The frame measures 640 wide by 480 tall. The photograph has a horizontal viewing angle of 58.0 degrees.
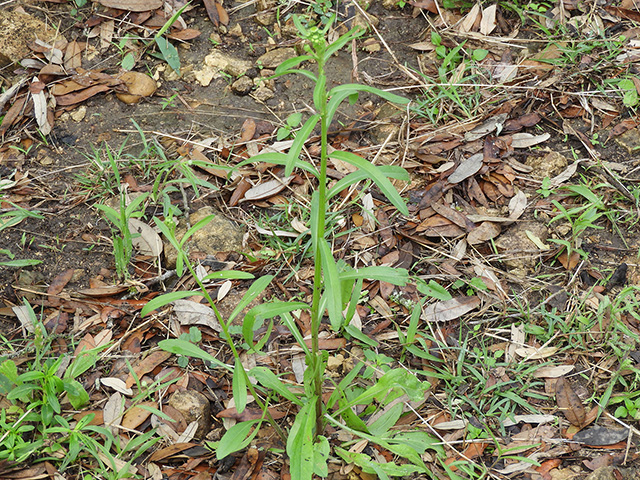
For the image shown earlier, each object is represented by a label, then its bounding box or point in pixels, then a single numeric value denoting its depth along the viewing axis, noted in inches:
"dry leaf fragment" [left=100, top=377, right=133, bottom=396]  102.1
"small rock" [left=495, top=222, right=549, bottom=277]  115.7
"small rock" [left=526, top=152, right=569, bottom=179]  125.9
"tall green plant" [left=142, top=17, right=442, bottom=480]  71.1
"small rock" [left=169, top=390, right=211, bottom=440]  97.8
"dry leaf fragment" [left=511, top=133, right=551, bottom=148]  129.6
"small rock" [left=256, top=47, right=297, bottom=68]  146.8
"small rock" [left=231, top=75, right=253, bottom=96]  141.9
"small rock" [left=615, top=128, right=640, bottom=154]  127.6
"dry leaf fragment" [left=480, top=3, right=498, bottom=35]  149.6
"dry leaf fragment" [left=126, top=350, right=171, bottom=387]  103.7
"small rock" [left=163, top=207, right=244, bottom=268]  118.7
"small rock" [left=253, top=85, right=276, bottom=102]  141.5
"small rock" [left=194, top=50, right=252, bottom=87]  145.1
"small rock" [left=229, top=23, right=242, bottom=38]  153.2
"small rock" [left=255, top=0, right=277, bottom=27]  154.7
